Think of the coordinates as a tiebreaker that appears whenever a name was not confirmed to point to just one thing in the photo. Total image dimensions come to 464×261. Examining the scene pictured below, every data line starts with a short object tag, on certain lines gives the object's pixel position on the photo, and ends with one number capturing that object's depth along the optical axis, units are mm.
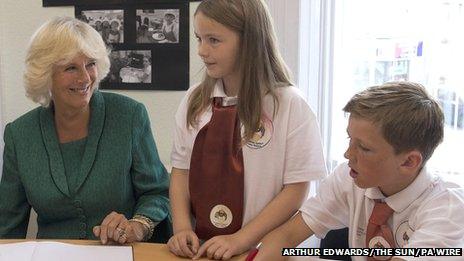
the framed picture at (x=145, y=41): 2125
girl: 1361
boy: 1138
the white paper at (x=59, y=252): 1196
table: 1229
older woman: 1614
